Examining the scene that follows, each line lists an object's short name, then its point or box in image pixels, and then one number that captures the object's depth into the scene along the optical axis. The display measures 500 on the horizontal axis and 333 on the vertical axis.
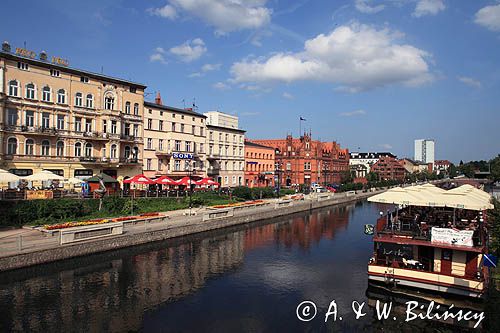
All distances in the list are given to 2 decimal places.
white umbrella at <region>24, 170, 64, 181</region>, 30.71
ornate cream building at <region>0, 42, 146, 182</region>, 37.91
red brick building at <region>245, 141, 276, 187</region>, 74.06
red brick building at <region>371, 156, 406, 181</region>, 152.75
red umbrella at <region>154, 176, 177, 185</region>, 42.75
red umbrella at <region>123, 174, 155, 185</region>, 39.25
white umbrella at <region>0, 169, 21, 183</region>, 26.60
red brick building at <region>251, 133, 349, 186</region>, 94.88
